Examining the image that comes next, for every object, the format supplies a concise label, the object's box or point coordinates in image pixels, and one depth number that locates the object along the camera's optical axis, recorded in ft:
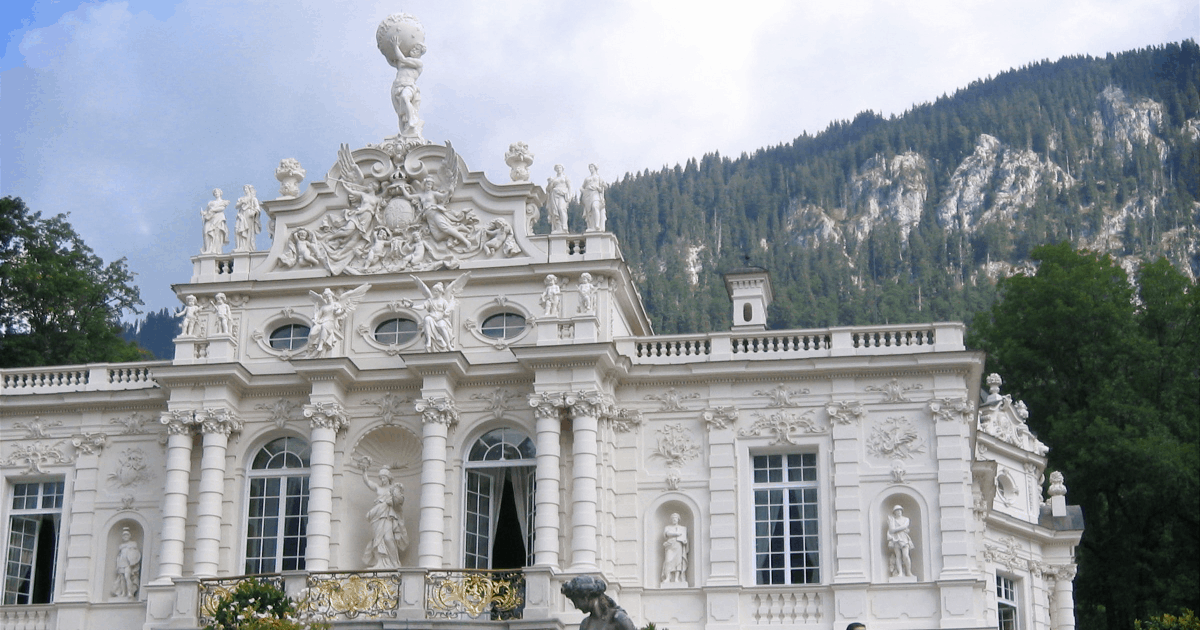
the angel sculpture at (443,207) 101.40
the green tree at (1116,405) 129.18
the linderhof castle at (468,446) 91.35
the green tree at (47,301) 132.05
